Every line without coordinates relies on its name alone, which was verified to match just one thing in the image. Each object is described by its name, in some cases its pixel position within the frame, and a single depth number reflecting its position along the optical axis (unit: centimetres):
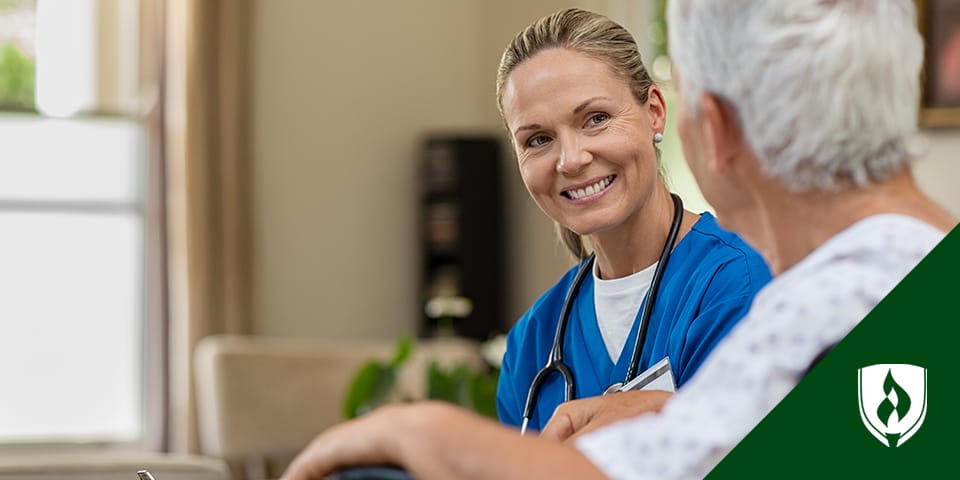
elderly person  120
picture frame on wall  755
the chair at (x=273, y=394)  763
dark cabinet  1040
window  915
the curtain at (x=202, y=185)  937
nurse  233
